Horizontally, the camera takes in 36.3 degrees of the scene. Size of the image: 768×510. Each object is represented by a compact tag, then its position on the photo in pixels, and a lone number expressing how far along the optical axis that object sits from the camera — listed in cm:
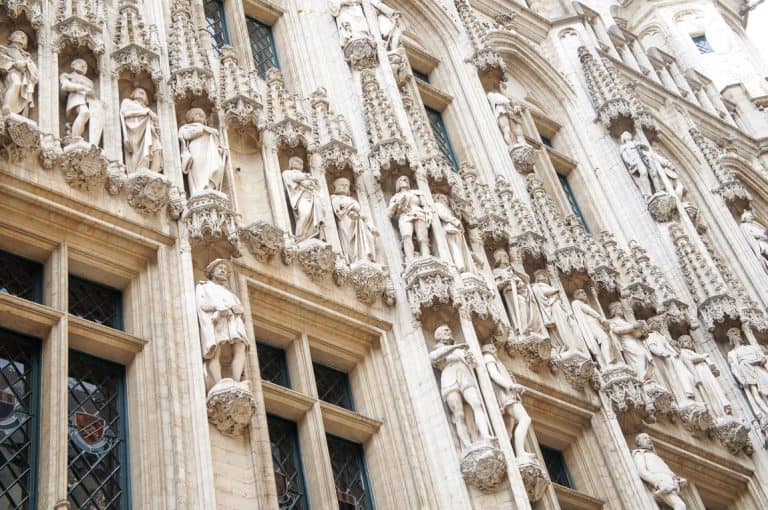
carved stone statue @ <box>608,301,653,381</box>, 1589
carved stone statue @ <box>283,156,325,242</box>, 1309
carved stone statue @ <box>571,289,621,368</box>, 1534
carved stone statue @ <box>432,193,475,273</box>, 1368
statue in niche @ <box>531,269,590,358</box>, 1497
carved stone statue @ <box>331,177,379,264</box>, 1330
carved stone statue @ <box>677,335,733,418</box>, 1659
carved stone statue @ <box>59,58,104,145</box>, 1177
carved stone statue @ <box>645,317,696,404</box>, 1636
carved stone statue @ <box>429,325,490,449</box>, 1184
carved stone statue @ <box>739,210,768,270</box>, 2225
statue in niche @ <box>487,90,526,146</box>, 1881
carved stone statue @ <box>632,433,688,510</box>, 1391
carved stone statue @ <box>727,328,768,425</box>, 1716
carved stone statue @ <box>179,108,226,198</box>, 1225
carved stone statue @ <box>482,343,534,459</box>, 1220
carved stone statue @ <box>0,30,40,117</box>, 1138
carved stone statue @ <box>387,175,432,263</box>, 1351
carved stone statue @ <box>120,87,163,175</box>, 1202
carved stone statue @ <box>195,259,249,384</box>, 1060
